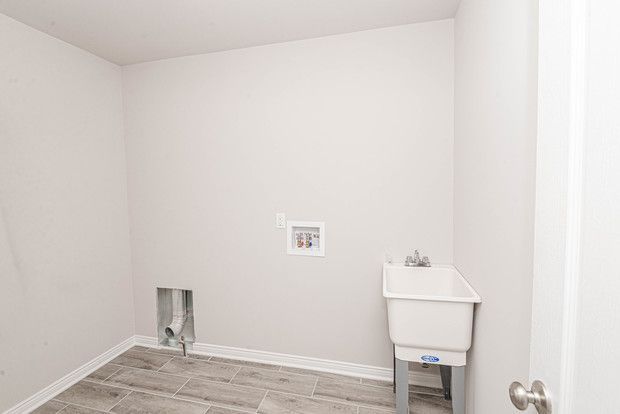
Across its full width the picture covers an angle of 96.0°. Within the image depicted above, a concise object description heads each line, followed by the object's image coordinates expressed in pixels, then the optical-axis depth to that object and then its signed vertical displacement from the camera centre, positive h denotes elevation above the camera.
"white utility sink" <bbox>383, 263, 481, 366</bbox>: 1.42 -0.71
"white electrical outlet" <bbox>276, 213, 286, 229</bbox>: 2.19 -0.22
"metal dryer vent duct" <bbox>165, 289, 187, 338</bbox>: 2.47 -1.07
